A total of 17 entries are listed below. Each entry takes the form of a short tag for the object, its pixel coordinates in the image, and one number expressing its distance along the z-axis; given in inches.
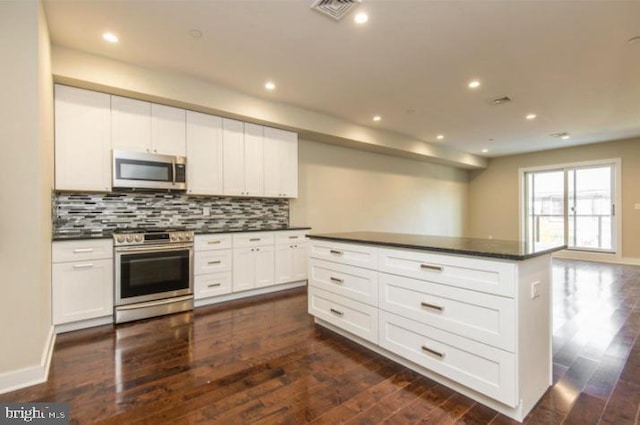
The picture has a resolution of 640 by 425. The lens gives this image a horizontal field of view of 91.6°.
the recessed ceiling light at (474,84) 141.9
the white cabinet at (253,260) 155.6
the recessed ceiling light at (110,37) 104.7
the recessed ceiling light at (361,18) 93.9
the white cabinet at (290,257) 170.7
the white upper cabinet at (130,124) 128.9
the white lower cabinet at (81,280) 111.9
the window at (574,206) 263.7
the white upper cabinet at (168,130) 137.9
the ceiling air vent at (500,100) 160.7
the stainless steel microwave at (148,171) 128.3
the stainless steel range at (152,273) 124.4
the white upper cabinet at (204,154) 146.9
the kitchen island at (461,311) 65.9
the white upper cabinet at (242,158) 158.2
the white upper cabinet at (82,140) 117.8
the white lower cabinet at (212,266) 144.4
